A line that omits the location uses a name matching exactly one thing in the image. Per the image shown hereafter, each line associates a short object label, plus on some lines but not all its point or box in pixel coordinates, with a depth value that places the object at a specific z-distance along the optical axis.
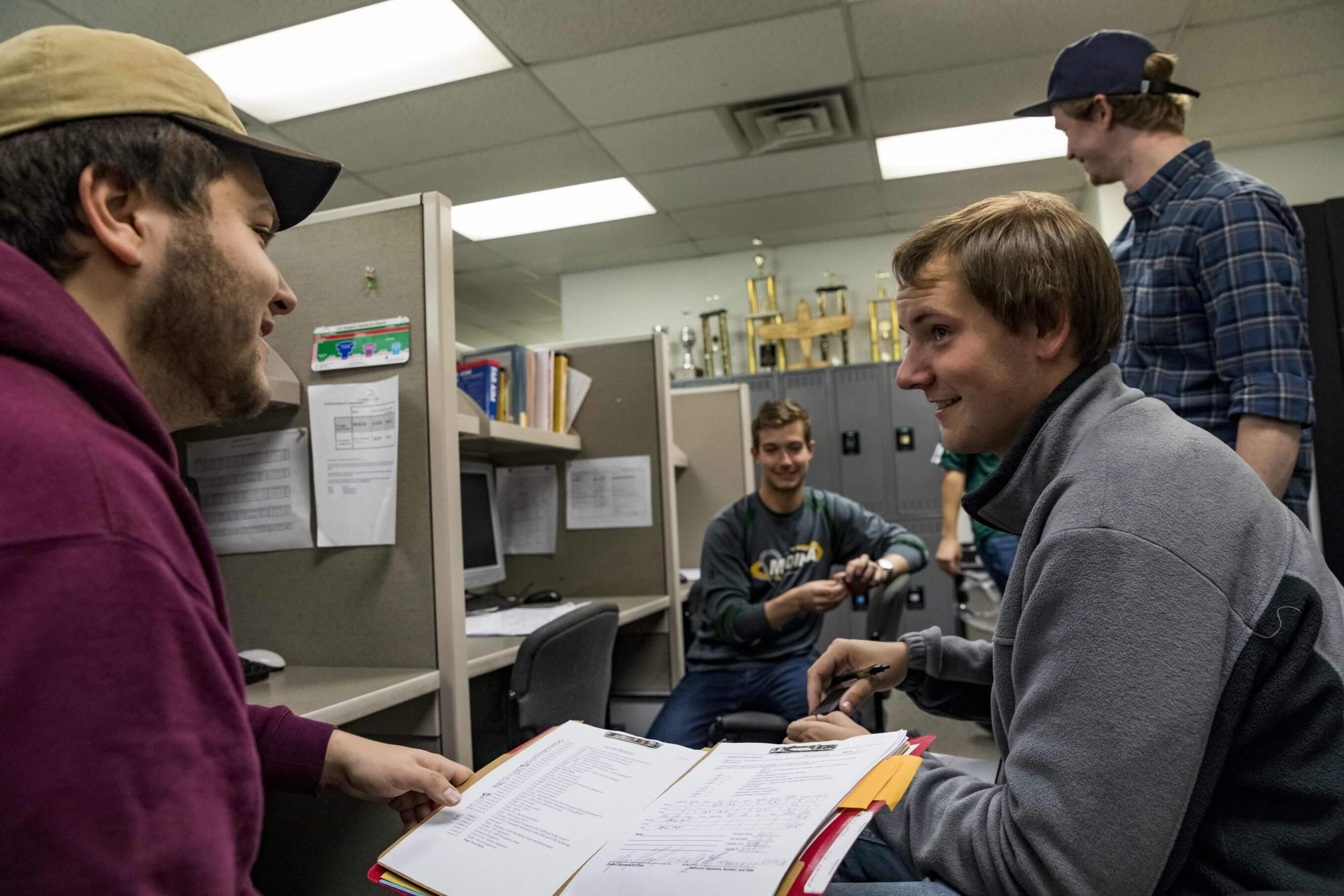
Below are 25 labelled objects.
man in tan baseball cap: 0.42
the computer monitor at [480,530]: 2.24
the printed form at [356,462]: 1.40
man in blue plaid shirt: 1.42
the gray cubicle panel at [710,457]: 3.25
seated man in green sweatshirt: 2.14
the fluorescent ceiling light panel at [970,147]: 4.20
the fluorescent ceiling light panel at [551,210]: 4.74
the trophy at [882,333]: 5.69
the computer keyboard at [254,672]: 1.28
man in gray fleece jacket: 0.63
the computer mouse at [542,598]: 2.25
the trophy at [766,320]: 5.82
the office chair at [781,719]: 1.99
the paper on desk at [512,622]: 1.82
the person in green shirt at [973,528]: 2.59
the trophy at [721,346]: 5.89
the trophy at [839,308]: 5.69
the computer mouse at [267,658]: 1.35
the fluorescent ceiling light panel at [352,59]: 2.98
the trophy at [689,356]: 6.04
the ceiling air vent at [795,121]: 3.77
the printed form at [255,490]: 1.46
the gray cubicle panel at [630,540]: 2.39
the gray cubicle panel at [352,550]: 1.39
